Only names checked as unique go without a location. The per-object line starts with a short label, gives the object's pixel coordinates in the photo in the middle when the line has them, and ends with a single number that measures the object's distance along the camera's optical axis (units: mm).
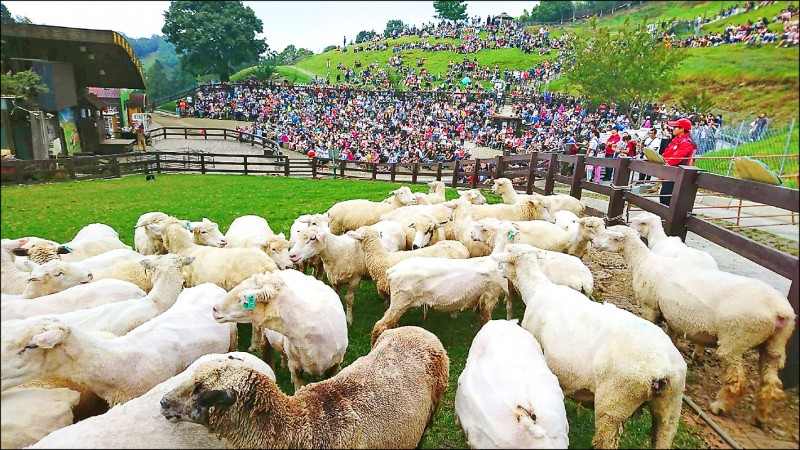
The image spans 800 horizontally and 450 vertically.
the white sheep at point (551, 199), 9614
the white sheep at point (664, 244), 5270
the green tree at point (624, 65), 10365
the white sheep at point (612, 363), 3104
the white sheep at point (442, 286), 5273
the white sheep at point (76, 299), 4441
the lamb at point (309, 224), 7007
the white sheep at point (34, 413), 2861
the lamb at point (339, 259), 6324
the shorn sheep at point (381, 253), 6090
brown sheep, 2670
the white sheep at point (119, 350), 3059
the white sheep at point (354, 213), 9281
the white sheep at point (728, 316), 3629
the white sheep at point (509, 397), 2684
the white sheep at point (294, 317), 4008
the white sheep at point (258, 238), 6617
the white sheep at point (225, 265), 5766
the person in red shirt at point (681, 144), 8195
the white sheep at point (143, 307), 4309
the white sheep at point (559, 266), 5441
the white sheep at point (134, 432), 2629
